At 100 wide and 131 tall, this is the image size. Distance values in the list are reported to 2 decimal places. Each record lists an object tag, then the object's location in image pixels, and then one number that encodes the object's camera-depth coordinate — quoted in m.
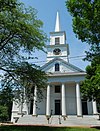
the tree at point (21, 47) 13.75
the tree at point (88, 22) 10.20
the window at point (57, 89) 33.29
